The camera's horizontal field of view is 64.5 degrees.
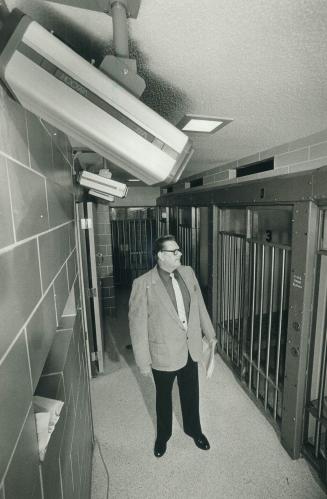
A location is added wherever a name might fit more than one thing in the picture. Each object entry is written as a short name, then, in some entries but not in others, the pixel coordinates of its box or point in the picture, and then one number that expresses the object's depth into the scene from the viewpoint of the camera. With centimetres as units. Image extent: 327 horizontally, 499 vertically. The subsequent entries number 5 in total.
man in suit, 201
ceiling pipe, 71
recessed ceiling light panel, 164
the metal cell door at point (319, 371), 182
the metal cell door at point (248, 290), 247
